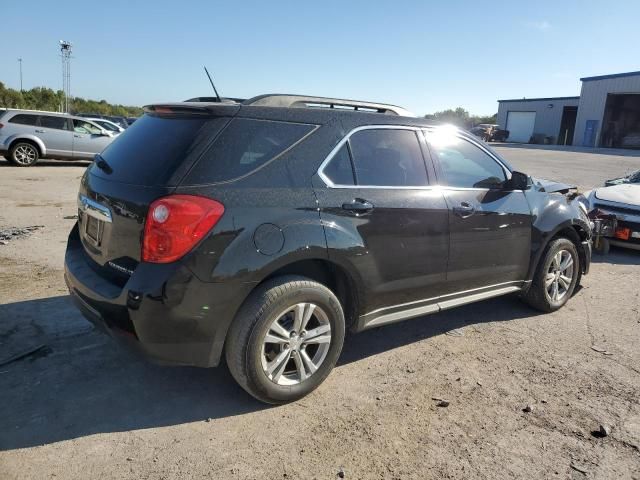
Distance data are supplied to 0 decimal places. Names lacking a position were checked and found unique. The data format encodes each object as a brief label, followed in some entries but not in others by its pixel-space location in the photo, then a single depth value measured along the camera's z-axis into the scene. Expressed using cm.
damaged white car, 719
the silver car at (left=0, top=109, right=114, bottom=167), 1517
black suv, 276
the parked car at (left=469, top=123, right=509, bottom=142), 5166
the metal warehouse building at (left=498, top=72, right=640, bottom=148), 4422
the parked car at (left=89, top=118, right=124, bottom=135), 1895
